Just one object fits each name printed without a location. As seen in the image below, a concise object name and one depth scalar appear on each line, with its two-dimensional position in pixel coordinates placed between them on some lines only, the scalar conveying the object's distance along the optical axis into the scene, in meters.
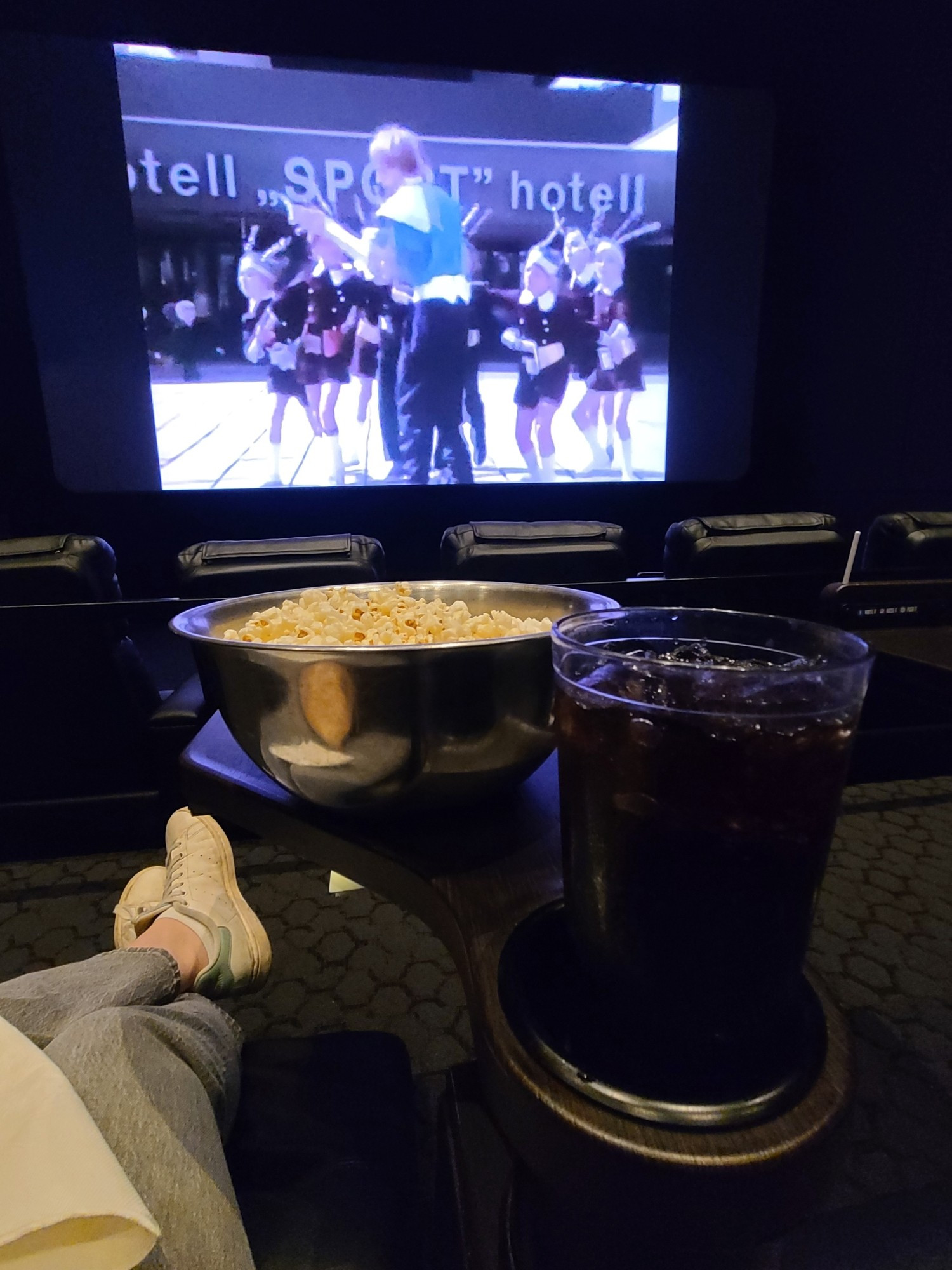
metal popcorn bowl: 0.53
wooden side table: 0.32
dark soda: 0.36
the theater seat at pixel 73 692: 1.72
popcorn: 0.63
